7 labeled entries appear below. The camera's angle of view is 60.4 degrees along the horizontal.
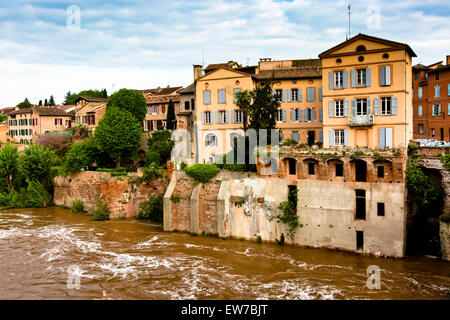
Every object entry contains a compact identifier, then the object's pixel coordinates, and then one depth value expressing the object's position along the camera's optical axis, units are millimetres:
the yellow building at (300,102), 36781
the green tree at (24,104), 92000
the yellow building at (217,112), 38406
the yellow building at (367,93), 29922
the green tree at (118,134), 41219
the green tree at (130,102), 46312
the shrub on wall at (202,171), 31075
